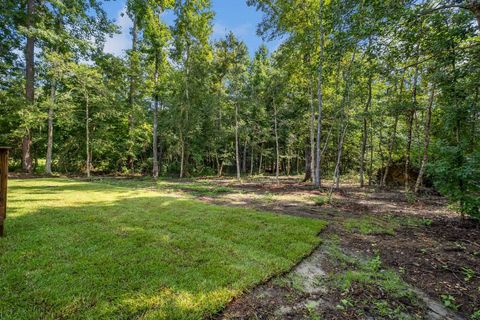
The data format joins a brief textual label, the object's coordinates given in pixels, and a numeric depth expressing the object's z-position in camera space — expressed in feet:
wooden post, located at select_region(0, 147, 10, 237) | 11.04
